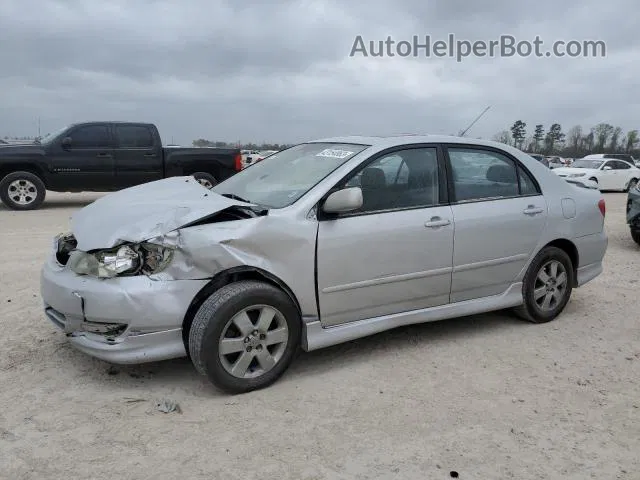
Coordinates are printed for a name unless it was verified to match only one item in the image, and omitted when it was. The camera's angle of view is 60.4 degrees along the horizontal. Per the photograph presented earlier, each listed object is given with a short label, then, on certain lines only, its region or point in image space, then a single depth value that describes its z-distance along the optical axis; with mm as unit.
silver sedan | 3193
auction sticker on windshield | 3941
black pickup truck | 11430
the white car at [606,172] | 20562
